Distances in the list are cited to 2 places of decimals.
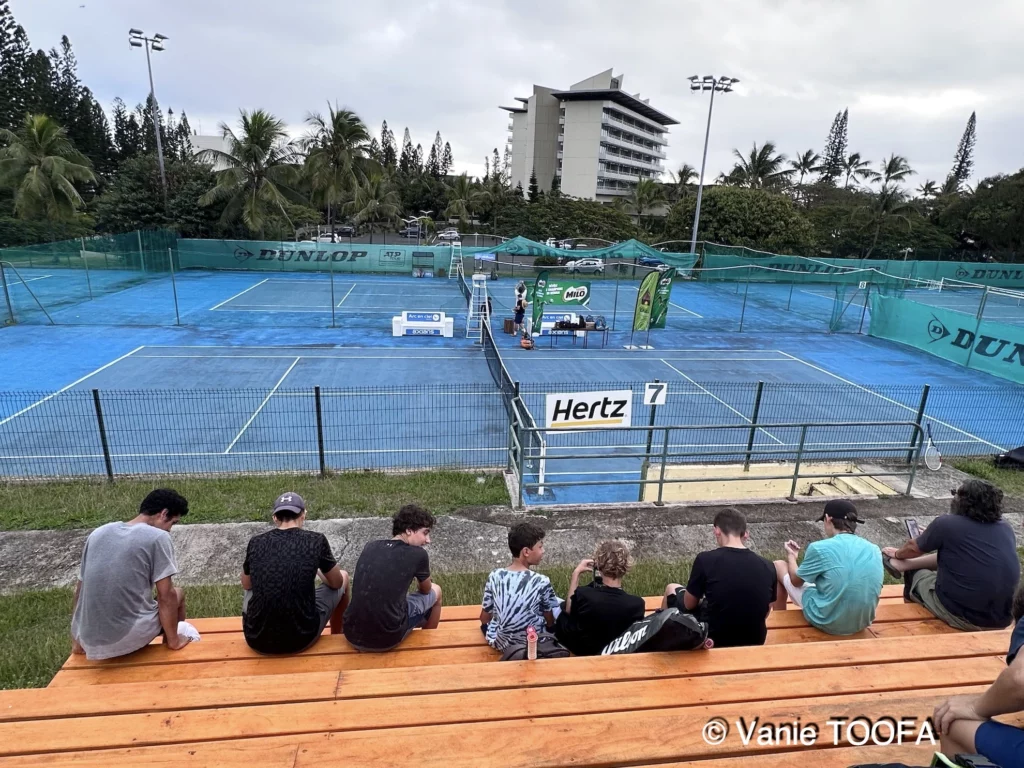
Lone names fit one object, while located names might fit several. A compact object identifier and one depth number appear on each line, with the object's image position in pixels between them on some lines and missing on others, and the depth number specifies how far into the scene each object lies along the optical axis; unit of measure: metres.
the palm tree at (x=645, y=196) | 61.81
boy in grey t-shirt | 3.50
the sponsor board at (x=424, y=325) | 21.47
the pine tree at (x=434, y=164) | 79.01
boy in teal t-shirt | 4.08
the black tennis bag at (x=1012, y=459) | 10.89
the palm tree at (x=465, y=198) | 56.78
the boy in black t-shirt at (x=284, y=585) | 3.64
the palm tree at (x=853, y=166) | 63.72
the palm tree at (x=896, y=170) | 47.38
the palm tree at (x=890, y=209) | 47.00
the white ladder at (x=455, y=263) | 36.75
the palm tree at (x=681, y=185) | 63.72
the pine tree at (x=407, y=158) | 88.91
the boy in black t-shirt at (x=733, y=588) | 3.74
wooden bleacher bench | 2.55
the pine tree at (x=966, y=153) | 86.62
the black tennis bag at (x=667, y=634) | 3.26
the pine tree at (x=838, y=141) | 90.88
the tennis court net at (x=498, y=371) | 12.71
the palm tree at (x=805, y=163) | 66.12
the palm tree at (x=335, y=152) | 39.25
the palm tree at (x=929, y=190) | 68.81
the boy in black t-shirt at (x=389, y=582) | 3.77
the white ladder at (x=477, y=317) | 20.98
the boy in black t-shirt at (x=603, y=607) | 3.67
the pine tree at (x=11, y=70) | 49.44
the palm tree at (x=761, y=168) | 55.34
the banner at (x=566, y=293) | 20.67
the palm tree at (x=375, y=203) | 49.16
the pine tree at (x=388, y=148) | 79.49
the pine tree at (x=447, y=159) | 112.11
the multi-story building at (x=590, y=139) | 80.81
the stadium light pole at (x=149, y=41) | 36.09
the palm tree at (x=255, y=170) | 36.66
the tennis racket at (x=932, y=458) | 10.28
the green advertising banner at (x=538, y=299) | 20.22
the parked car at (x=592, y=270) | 37.72
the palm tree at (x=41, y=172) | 31.38
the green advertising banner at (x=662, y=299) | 20.99
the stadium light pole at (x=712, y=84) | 36.56
